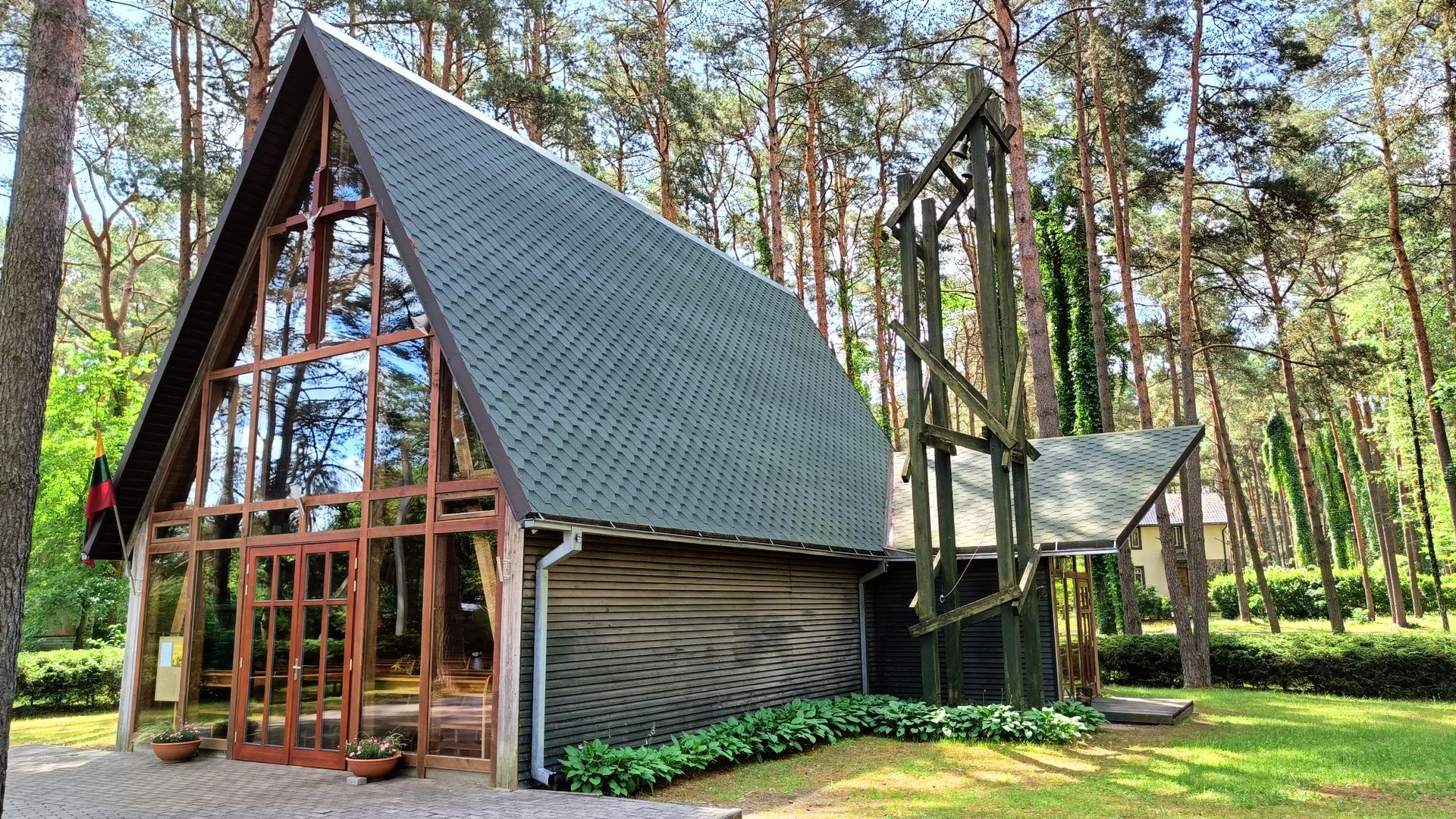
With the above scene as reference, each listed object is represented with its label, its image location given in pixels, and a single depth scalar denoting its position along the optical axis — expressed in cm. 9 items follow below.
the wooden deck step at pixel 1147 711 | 1151
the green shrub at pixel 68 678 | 1475
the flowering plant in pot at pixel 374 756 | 759
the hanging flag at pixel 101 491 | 969
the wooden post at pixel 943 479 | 1127
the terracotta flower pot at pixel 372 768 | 759
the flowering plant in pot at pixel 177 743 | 884
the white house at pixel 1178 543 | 3600
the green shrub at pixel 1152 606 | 3186
